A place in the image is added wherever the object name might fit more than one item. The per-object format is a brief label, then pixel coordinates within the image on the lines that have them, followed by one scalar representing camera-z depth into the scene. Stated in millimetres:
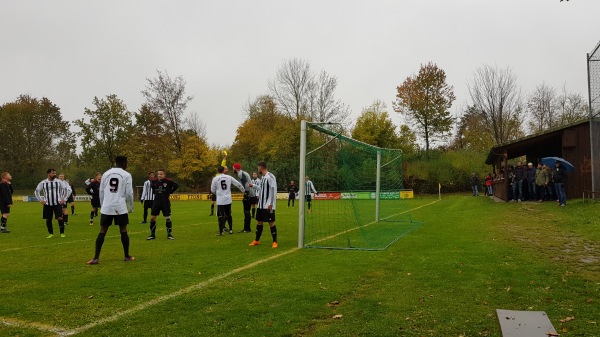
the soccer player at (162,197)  12000
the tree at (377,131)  49125
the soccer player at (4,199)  15008
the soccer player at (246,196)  13906
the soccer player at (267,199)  10344
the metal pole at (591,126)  17027
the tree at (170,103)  53844
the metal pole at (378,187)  16422
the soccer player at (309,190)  19045
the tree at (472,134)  50281
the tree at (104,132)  57969
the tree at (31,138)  55312
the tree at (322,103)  51469
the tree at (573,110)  45625
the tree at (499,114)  43719
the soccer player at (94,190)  17516
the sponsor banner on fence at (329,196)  14320
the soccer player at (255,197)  14578
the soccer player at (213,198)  13076
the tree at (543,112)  49031
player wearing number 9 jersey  8359
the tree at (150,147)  54344
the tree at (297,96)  52094
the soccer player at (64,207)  15514
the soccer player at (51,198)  13203
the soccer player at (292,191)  29094
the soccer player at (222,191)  12562
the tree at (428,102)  48656
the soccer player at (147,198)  17719
